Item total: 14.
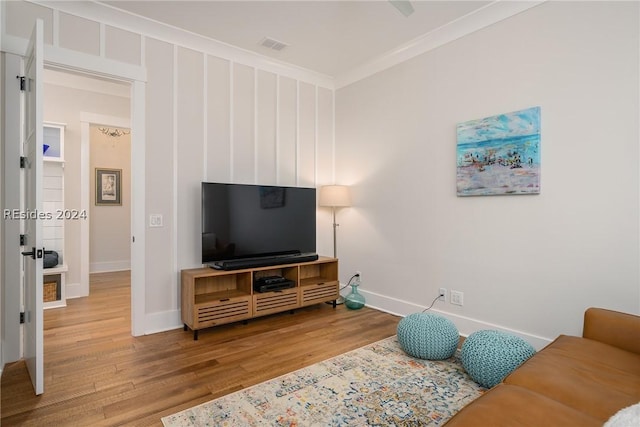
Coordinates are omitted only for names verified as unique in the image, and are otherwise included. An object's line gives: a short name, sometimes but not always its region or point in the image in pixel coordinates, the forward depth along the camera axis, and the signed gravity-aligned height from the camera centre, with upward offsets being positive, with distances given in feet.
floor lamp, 13.29 +0.64
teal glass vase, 12.71 -3.26
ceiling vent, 11.12 +5.59
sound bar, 10.71 -1.63
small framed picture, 20.76 +1.59
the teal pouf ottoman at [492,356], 6.72 -2.88
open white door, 6.62 +0.00
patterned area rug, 6.01 -3.61
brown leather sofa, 3.90 -2.34
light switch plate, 10.37 -0.22
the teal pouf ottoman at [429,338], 8.18 -3.03
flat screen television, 10.68 -0.28
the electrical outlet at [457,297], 10.25 -2.58
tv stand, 10.00 -2.63
